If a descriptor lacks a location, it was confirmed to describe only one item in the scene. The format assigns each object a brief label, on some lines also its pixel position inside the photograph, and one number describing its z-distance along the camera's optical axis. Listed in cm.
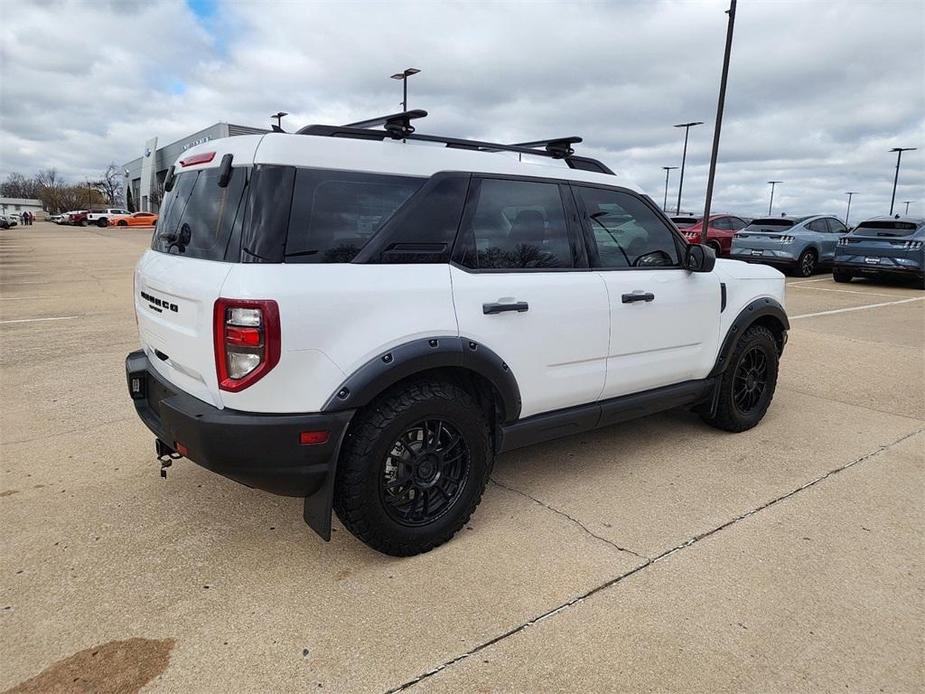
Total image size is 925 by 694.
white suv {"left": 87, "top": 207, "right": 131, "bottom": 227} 5506
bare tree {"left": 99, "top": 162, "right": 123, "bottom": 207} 10900
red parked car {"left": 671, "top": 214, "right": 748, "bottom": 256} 1767
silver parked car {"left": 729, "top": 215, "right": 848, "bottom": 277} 1616
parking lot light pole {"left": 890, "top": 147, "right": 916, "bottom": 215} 3341
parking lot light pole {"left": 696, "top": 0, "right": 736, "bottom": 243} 1551
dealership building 6731
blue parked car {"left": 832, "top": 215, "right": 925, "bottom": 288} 1389
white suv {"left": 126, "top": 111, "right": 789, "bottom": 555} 248
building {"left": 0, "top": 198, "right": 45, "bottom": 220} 10390
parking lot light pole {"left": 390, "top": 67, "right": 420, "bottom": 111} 1825
